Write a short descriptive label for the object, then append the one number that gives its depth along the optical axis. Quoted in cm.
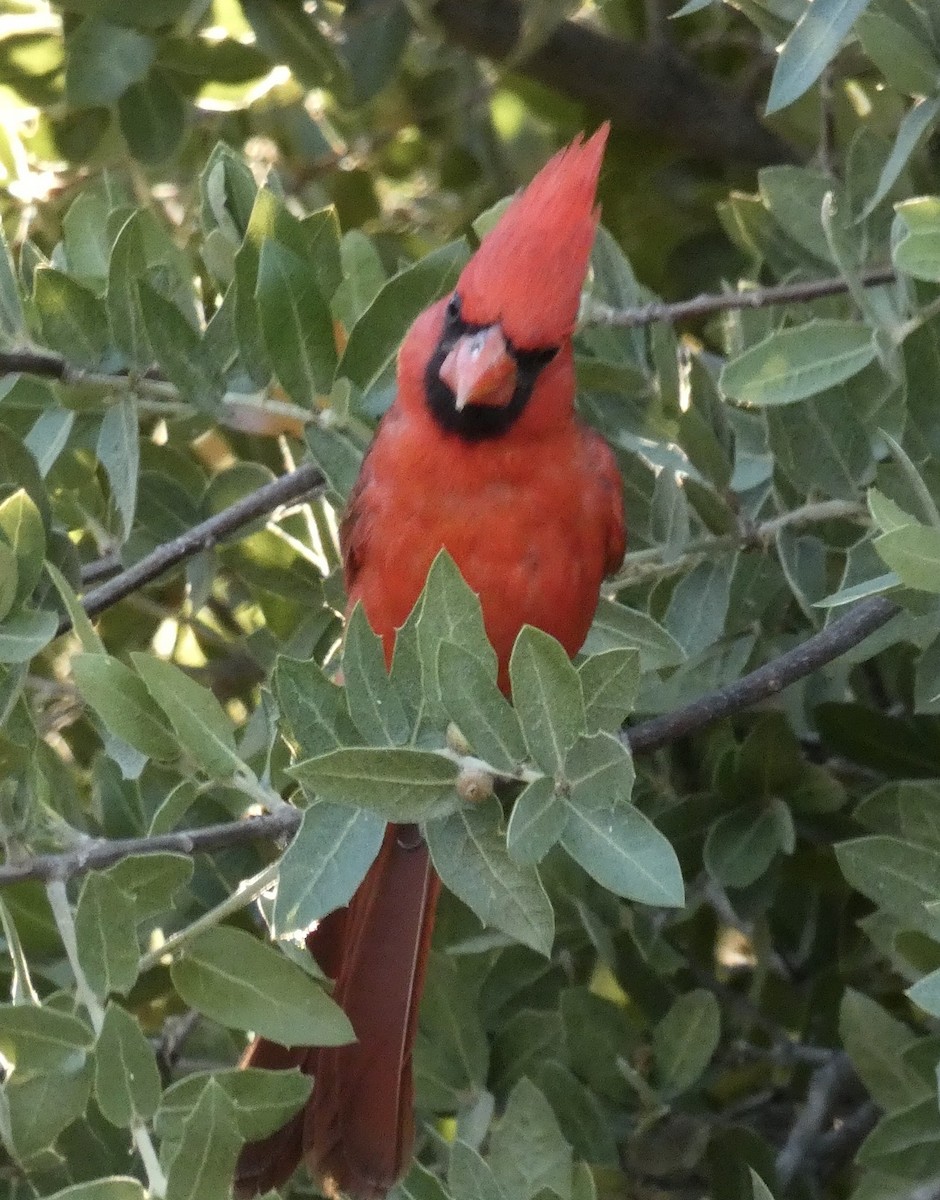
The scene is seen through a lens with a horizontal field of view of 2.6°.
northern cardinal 428
